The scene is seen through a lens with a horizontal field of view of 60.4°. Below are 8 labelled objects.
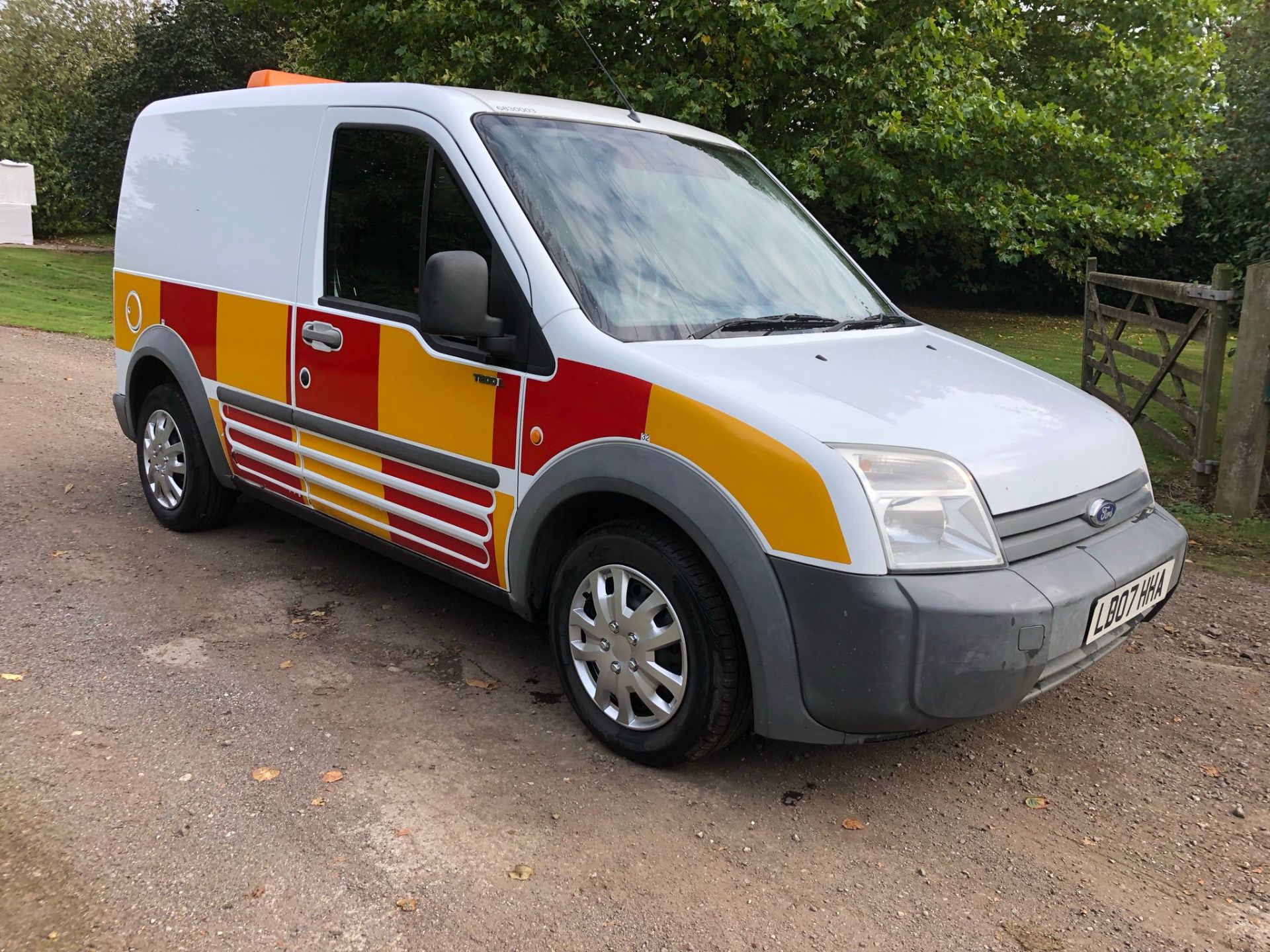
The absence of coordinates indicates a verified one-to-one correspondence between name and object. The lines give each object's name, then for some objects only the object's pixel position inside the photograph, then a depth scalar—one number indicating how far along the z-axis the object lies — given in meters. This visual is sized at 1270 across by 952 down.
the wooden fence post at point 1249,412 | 5.93
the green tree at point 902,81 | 11.59
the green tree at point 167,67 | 23.62
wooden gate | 6.45
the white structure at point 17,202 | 25.22
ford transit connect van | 2.78
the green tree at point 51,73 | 27.45
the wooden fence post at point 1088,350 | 9.64
